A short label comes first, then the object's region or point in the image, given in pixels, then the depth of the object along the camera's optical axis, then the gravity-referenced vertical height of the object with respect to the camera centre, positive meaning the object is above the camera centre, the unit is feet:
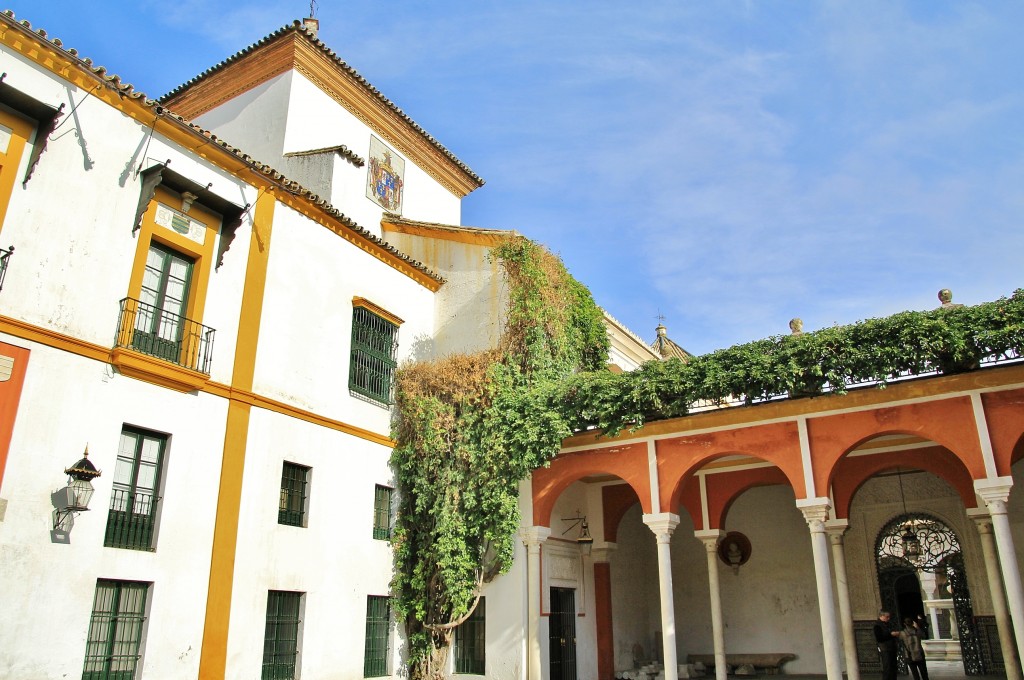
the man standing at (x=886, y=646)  43.78 -1.86
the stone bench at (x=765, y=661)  55.42 -3.34
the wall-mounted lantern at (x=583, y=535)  53.93 +5.02
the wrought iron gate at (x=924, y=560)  51.70 +3.29
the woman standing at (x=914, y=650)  43.29 -2.05
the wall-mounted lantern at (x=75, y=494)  30.68 +4.42
